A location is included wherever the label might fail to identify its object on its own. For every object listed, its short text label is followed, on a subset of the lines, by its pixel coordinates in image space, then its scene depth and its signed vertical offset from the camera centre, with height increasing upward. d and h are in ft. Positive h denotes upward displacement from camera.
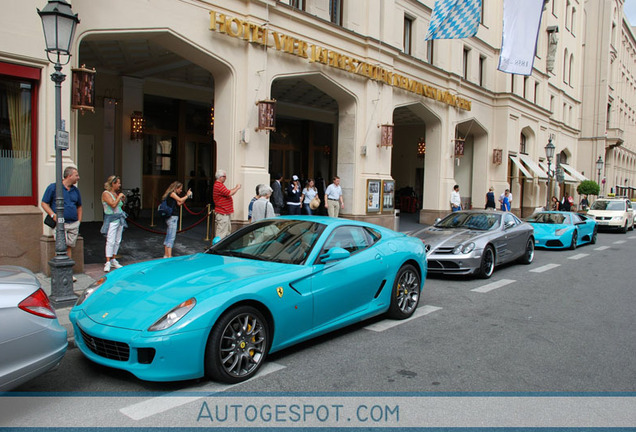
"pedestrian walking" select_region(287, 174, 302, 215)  49.01 -1.21
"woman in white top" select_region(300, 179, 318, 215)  50.31 -1.10
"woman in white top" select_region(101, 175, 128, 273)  29.32 -2.34
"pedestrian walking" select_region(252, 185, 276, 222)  32.91 -1.52
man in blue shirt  25.85 -1.32
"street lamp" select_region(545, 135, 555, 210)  83.42 +6.32
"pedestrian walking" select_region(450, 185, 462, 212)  69.10 -1.63
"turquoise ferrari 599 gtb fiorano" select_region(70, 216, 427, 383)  13.26 -3.61
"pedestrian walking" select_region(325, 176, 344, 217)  51.93 -1.39
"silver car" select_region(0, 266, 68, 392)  11.28 -3.70
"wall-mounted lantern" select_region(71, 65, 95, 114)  29.35 +5.37
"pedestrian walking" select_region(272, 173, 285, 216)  52.05 -1.55
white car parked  77.56 -3.60
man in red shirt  34.73 -1.68
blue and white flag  54.85 +18.92
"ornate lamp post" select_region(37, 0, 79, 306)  22.24 +2.30
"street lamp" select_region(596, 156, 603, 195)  130.27 +7.22
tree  118.93 +0.55
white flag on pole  72.64 +23.01
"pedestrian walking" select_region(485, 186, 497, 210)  74.28 -1.91
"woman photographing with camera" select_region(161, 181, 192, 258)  32.35 -1.94
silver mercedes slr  31.86 -3.70
